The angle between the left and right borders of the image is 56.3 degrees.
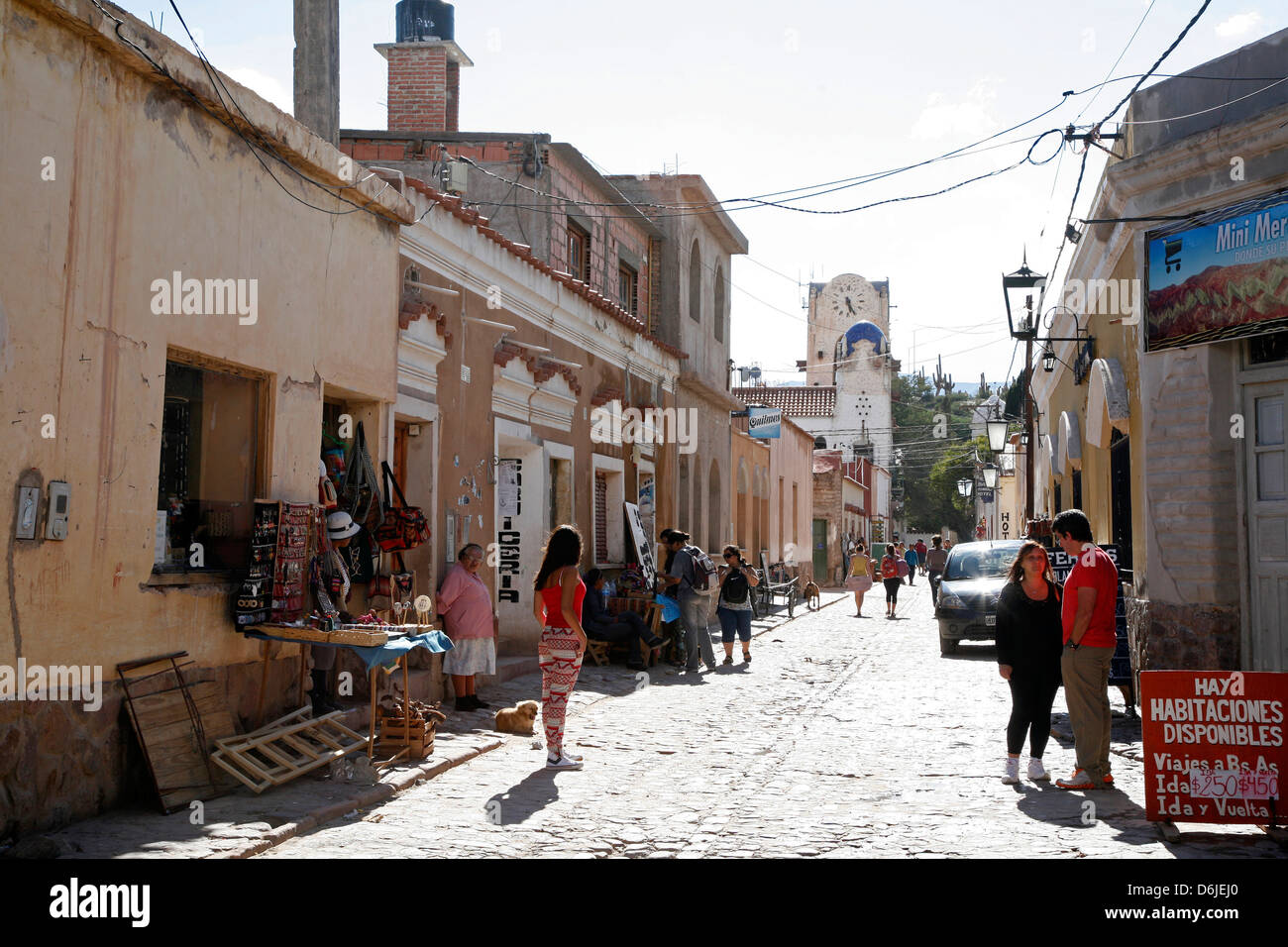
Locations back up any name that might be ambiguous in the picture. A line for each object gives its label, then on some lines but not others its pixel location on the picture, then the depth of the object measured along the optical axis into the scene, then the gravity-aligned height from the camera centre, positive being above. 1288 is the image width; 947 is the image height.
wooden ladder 7.20 -1.36
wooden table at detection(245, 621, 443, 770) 7.79 -0.77
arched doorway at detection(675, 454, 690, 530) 21.73 +0.68
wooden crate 8.32 -1.38
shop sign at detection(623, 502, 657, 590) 17.85 -0.10
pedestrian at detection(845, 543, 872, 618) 25.77 -0.76
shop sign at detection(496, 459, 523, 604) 13.96 +0.03
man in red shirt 7.60 -0.72
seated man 14.59 -1.04
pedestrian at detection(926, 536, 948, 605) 27.95 -0.52
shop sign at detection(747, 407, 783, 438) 29.48 +2.88
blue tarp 7.68 -0.73
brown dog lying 9.80 -1.47
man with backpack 14.66 -0.58
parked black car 16.75 -0.73
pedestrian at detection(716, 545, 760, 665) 15.65 -0.80
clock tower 69.75 +13.33
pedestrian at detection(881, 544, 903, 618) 25.48 -0.80
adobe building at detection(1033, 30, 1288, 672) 9.40 +1.50
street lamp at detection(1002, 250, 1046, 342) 14.38 +3.12
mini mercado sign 9.13 +2.14
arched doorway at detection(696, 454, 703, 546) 22.55 +0.44
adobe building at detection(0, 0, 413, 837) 6.07 +1.07
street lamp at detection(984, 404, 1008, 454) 26.48 +2.38
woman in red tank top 8.41 -0.65
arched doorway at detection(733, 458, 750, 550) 27.84 +0.58
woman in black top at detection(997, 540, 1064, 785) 7.94 -0.74
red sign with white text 6.17 -1.05
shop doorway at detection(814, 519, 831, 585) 42.62 -0.41
